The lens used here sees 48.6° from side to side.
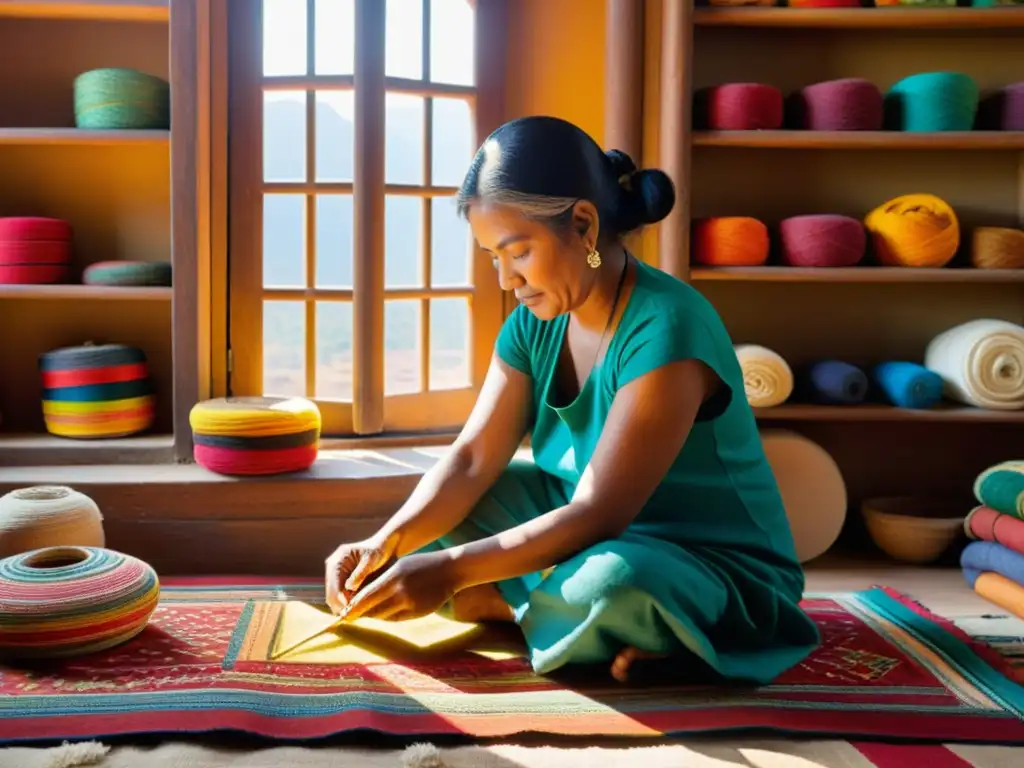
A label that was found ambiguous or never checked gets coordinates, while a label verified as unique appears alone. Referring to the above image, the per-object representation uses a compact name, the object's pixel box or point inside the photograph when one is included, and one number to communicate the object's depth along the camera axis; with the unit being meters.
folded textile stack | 2.91
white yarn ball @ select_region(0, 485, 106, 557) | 2.69
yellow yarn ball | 3.43
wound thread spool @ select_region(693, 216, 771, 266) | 3.46
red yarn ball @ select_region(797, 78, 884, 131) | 3.42
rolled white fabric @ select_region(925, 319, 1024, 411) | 3.39
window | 3.55
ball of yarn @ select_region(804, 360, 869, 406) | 3.46
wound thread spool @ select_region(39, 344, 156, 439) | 3.46
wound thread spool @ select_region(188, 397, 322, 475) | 3.20
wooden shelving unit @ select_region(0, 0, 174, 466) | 3.66
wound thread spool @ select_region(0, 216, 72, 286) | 3.43
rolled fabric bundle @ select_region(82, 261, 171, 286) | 3.44
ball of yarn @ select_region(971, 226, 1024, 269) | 3.47
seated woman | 2.18
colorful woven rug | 2.05
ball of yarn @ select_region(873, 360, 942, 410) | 3.43
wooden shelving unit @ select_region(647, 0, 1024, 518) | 3.74
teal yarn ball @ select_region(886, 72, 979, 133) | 3.43
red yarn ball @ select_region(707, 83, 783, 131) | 3.42
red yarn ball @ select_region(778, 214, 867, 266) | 3.43
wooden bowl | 3.37
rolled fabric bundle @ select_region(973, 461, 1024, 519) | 2.90
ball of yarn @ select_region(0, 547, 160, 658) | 2.34
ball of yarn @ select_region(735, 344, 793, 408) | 3.40
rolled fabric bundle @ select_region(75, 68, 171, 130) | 3.37
